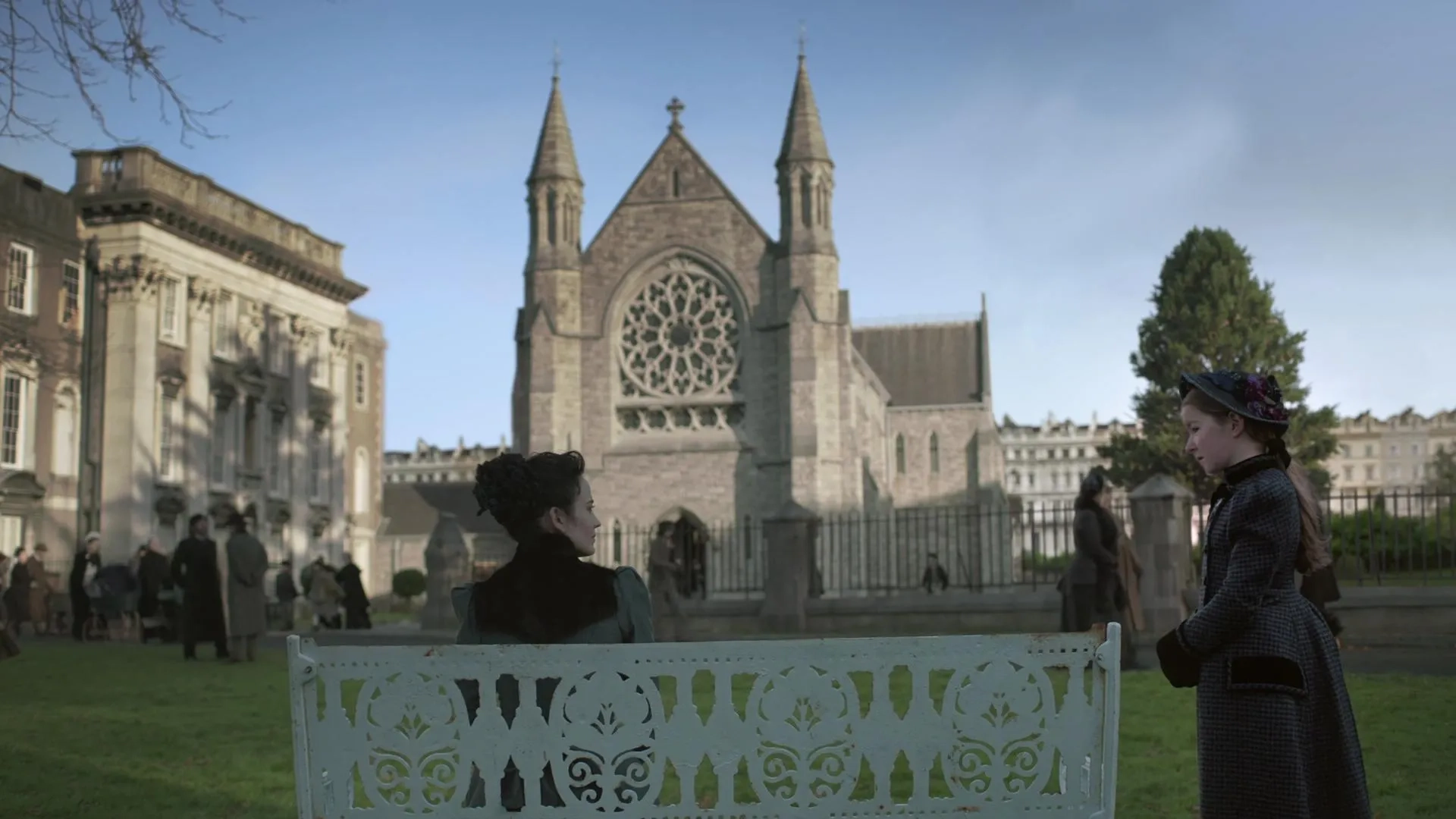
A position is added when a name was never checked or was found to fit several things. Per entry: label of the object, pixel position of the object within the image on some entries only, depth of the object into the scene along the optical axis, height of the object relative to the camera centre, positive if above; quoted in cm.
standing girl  371 -43
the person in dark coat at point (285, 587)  2933 -138
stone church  3631 +465
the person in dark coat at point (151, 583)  2189 -95
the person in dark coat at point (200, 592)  1688 -85
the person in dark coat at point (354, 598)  2614 -145
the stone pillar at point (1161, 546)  1659 -41
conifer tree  4853 +575
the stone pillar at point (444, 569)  2342 -85
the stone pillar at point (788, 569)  2272 -86
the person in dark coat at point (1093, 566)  1231 -48
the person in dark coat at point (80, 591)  2372 -116
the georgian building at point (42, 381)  3331 +345
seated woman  397 -17
